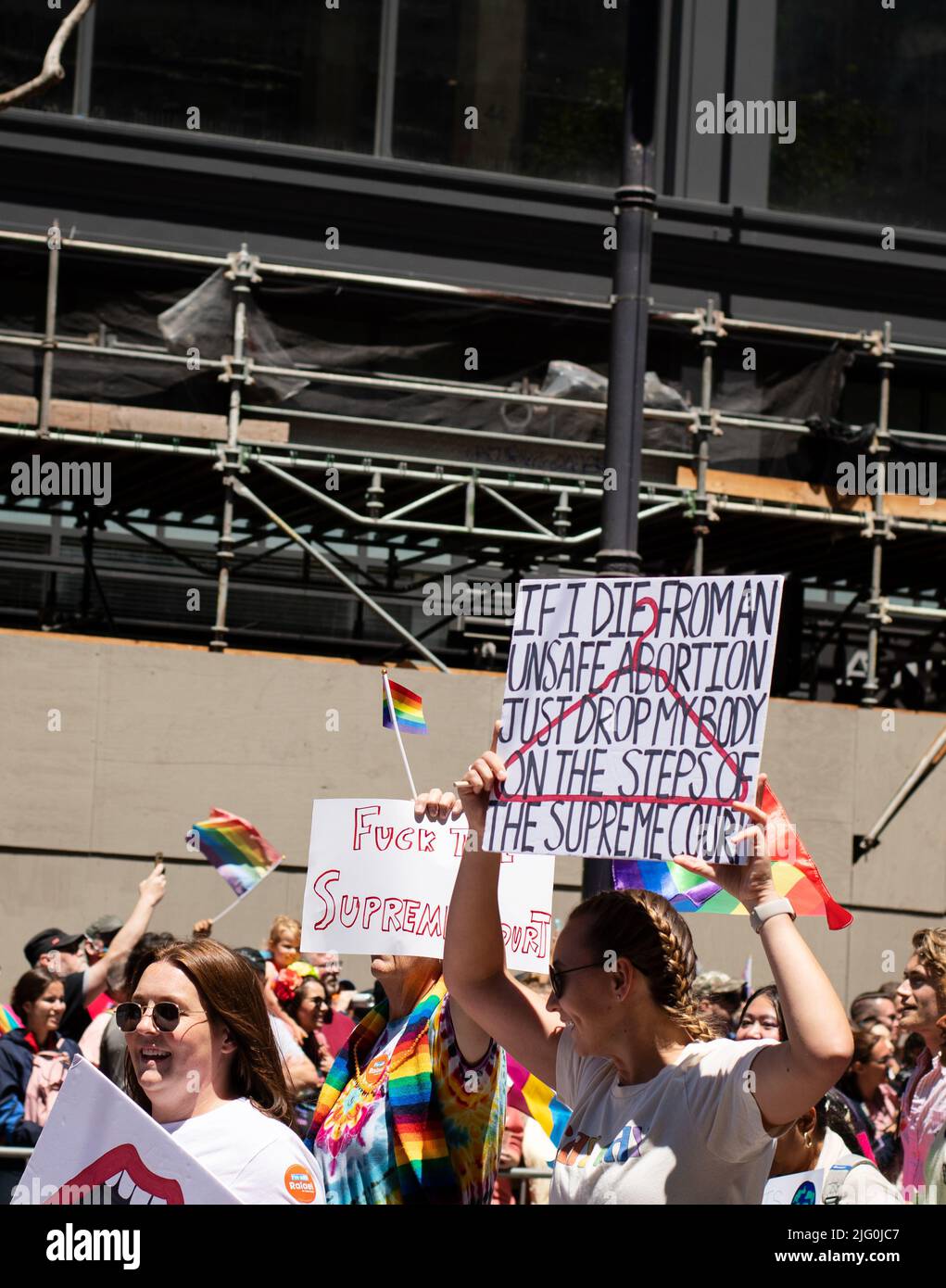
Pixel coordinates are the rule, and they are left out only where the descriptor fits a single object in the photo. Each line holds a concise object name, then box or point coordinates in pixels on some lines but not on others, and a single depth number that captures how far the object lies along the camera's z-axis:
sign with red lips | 3.14
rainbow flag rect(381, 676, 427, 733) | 6.50
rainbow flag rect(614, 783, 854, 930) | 4.55
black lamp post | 8.35
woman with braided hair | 3.17
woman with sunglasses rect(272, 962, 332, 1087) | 8.95
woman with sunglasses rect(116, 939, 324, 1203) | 3.53
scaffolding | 14.26
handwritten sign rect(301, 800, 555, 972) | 5.14
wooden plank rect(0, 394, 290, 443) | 14.17
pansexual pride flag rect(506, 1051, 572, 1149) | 6.57
